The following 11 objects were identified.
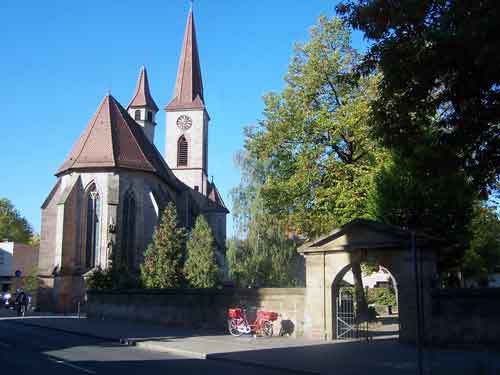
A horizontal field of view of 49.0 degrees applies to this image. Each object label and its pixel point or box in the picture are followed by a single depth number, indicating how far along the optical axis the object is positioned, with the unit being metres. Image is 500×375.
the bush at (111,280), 32.22
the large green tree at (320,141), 23.64
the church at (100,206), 40.59
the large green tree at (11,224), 83.38
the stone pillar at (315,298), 17.66
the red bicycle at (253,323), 18.98
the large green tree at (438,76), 9.80
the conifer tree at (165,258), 33.28
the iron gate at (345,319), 18.03
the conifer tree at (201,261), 35.25
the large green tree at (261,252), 35.78
